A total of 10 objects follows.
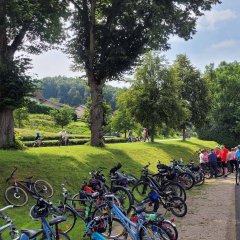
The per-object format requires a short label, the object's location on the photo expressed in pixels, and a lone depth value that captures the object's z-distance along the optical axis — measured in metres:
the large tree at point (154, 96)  23.58
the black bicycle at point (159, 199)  8.25
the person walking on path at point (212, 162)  16.82
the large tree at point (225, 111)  40.42
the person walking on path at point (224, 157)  18.07
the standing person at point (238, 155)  14.93
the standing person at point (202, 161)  17.14
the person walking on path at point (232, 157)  16.61
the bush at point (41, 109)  52.23
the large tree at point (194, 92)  30.50
